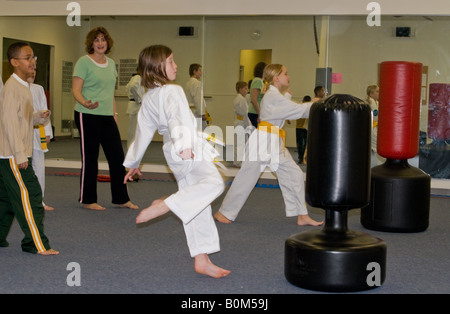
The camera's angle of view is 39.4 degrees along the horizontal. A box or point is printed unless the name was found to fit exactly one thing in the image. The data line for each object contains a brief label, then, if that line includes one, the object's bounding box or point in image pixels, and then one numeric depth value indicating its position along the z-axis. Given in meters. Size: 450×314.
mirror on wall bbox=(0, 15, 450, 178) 7.43
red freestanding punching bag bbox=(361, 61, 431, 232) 4.81
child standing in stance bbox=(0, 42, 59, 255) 3.74
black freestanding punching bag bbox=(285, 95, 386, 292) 3.09
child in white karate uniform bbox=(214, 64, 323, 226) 5.07
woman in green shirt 5.53
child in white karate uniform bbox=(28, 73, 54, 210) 5.40
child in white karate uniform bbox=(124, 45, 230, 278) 3.28
